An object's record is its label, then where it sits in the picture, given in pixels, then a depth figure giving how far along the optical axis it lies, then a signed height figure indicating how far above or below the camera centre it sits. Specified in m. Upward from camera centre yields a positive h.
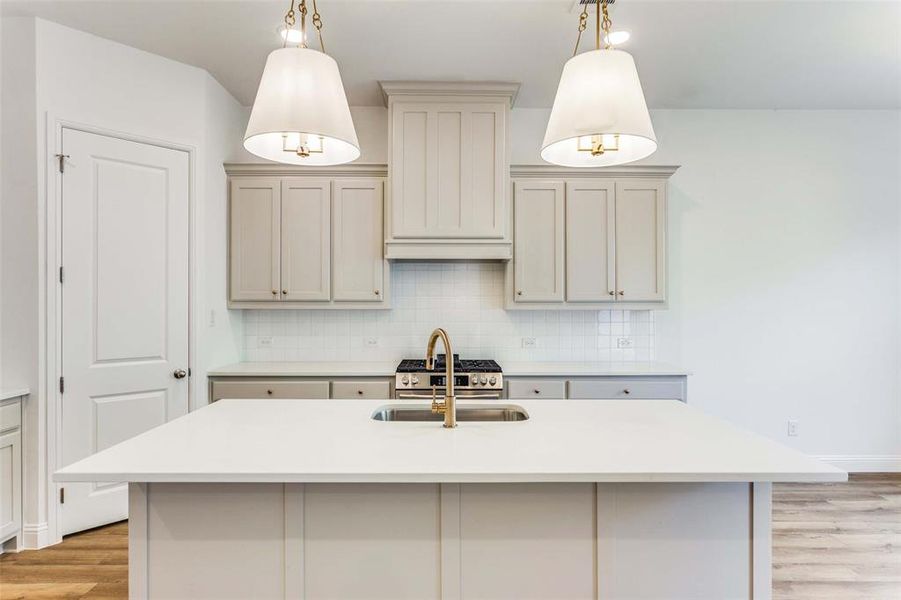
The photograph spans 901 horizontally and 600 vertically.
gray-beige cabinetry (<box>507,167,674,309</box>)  3.46 +0.49
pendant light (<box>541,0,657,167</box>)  1.45 +0.61
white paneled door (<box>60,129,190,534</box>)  2.70 +0.00
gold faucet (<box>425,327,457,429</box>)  1.75 -0.36
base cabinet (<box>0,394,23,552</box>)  2.46 -0.90
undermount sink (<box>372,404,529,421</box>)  2.06 -0.49
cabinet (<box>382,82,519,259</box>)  3.32 +0.89
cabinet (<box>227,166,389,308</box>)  3.46 +0.49
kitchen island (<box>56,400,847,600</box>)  1.45 -0.72
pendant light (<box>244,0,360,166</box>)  1.45 +0.62
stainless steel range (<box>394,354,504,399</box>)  3.15 -0.54
